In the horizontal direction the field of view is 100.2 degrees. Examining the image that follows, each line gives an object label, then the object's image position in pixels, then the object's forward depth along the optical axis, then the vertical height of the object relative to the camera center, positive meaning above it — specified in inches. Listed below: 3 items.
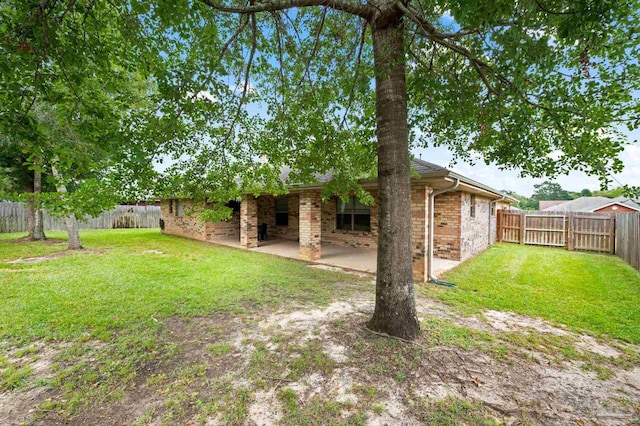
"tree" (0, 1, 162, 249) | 97.9 +47.7
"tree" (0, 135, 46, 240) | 438.9 +49.3
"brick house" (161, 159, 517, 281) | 237.6 -13.8
